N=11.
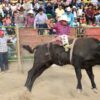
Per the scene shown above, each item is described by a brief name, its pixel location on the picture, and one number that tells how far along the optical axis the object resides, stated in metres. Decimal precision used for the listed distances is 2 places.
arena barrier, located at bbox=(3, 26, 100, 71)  13.18
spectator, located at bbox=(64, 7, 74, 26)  15.82
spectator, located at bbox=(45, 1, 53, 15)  17.53
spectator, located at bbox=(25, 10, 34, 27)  14.92
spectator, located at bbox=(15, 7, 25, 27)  15.10
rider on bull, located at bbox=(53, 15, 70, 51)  10.47
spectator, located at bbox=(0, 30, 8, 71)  12.84
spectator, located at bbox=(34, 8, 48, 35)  14.57
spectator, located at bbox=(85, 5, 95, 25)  16.97
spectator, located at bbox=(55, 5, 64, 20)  16.52
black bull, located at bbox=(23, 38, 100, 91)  9.41
